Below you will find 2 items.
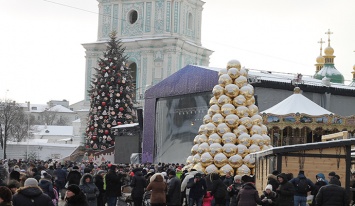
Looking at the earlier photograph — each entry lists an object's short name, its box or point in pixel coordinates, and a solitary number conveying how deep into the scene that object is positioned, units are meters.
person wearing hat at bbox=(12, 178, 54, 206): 11.54
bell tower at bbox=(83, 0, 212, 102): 71.00
